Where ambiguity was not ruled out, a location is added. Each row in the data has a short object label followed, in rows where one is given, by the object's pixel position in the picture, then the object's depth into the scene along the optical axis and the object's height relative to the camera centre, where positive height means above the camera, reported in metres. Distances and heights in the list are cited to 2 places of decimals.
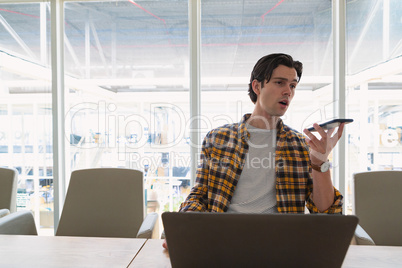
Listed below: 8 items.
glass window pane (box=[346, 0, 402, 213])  2.76 +0.48
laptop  0.66 -0.24
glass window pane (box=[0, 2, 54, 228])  3.01 +0.31
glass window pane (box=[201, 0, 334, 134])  2.86 +0.80
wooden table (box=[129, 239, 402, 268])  0.96 -0.43
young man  1.45 -0.16
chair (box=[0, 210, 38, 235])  1.44 -0.45
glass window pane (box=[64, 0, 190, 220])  2.96 +0.45
